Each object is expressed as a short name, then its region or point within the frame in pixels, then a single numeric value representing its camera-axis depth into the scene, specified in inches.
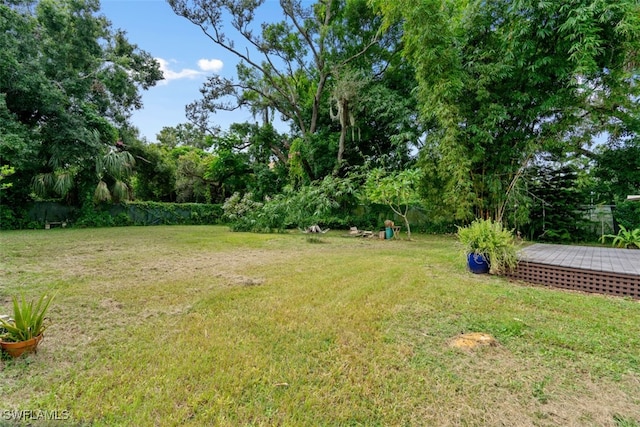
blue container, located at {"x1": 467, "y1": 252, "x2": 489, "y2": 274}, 177.7
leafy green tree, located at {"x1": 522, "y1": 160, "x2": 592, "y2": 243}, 336.5
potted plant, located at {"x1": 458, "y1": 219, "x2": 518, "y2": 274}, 171.5
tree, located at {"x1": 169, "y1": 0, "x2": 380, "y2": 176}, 445.7
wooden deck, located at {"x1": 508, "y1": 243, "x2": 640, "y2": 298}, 138.1
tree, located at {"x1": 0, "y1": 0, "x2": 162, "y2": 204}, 319.9
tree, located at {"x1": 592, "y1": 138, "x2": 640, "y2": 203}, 318.0
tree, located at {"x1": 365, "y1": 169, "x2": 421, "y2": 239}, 321.4
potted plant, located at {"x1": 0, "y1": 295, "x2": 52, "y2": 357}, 74.6
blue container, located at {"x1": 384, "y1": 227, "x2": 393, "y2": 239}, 382.9
